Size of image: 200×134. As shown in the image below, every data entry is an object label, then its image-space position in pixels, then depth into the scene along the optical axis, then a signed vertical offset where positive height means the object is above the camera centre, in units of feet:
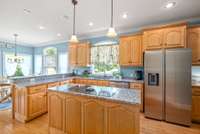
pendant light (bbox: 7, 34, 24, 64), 15.91 +1.34
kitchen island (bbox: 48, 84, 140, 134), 4.59 -2.48
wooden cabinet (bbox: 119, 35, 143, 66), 9.94 +1.85
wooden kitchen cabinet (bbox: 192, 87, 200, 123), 7.65 -3.09
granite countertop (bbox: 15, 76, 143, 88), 7.94 -1.55
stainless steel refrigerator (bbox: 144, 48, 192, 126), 7.29 -1.54
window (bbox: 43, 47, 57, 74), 17.37 +1.29
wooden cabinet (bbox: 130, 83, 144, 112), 9.12 -2.04
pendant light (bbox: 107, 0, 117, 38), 5.43 +2.08
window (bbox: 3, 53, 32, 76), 16.19 +0.10
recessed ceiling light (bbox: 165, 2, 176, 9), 6.80 +4.81
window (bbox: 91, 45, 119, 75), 12.30 +1.10
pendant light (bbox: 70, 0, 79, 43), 6.26 +1.98
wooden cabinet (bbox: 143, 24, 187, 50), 7.88 +2.75
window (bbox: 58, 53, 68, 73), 16.23 +0.85
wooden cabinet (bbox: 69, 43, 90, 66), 12.98 +1.86
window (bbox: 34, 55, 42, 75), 19.10 +0.54
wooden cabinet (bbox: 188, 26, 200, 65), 8.05 +2.25
